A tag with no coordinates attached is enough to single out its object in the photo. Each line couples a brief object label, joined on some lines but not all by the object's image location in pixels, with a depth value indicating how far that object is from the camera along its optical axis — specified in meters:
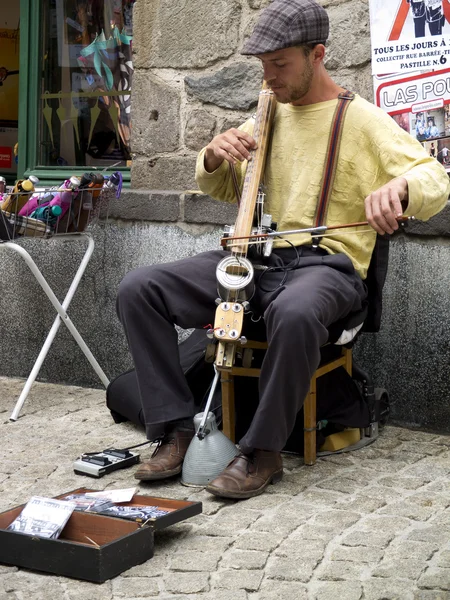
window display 5.54
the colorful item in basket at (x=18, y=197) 4.59
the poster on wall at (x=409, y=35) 4.23
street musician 3.51
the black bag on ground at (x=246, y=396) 4.03
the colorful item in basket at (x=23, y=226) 4.62
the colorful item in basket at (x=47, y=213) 4.64
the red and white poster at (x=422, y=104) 4.26
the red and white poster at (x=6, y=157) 7.05
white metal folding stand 4.62
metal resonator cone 3.64
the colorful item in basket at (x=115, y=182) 4.79
